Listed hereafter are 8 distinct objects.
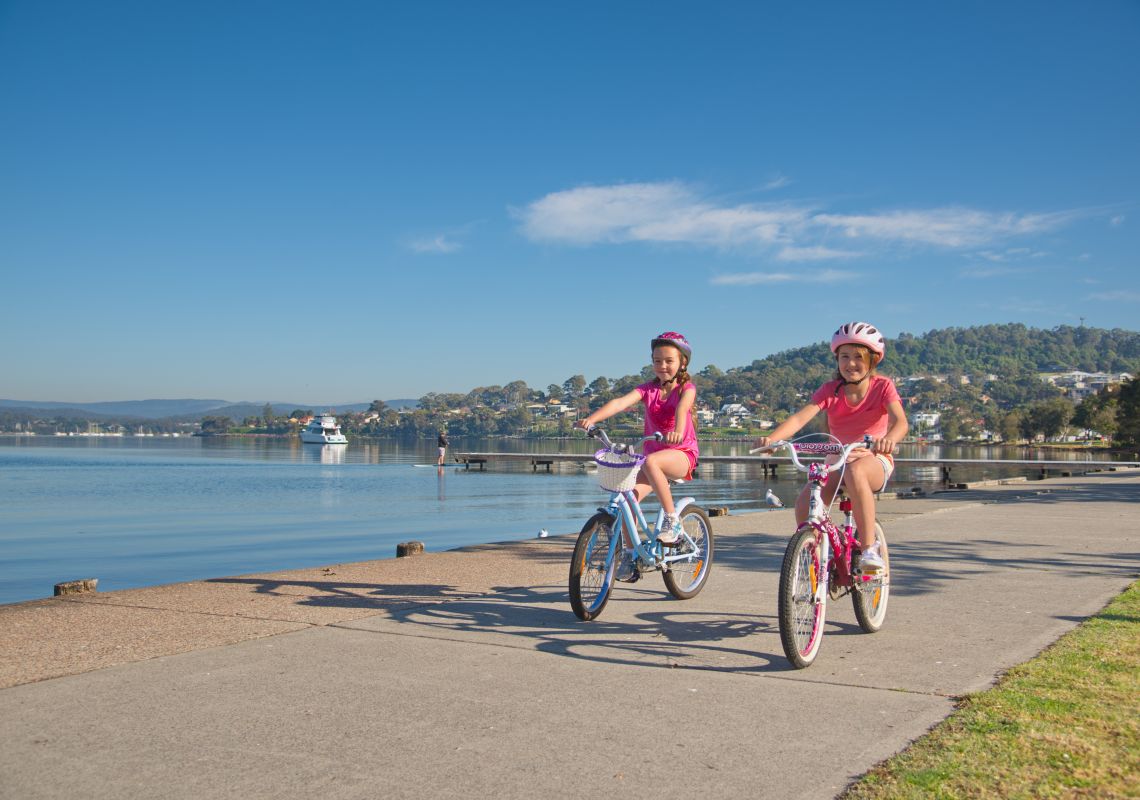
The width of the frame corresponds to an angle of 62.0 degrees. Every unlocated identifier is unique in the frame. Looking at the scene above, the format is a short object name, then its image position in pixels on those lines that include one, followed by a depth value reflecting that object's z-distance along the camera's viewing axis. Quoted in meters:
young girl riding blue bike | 6.79
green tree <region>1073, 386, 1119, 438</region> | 105.31
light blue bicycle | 6.46
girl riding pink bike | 5.78
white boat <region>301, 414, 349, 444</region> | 130.75
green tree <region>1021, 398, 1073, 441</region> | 136.50
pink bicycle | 5.09
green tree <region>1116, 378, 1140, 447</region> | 79.75
